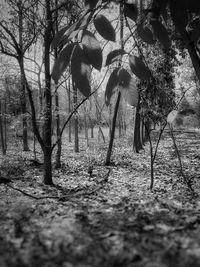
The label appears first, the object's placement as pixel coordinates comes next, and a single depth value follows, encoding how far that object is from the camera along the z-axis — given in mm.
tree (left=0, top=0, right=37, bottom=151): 6184
